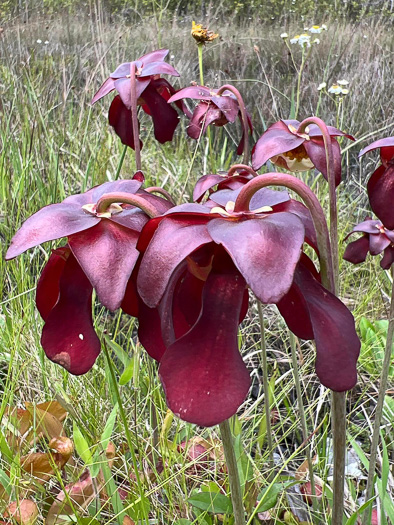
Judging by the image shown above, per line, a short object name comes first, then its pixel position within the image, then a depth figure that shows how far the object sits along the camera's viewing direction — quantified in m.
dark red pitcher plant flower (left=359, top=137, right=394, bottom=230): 0.61
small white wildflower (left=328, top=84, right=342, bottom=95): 1.59
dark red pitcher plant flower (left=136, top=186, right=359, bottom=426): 0.32
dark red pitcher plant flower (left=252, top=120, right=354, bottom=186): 0.66
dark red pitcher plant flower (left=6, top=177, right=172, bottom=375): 0.37
